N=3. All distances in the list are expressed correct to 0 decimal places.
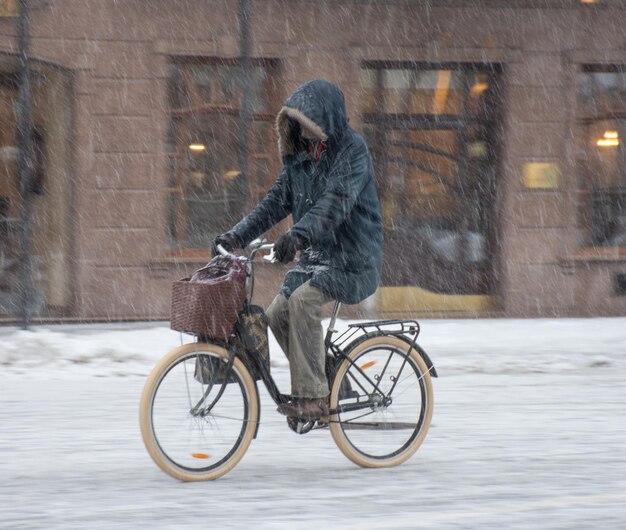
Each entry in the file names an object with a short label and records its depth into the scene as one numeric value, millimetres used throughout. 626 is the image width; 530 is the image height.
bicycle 11336
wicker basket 11164
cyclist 11586
